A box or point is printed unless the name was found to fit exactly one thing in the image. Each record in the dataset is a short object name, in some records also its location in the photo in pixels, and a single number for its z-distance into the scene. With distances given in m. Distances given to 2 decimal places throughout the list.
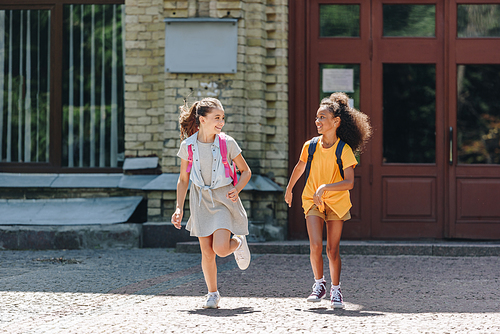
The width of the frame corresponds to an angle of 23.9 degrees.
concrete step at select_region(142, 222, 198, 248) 15.04
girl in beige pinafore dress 8.58
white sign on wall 15.06
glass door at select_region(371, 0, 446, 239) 15.69
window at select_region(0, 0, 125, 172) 16.54
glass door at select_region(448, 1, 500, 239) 15.58
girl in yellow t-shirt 8.82
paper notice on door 15.82
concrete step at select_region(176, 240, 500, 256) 13.78
